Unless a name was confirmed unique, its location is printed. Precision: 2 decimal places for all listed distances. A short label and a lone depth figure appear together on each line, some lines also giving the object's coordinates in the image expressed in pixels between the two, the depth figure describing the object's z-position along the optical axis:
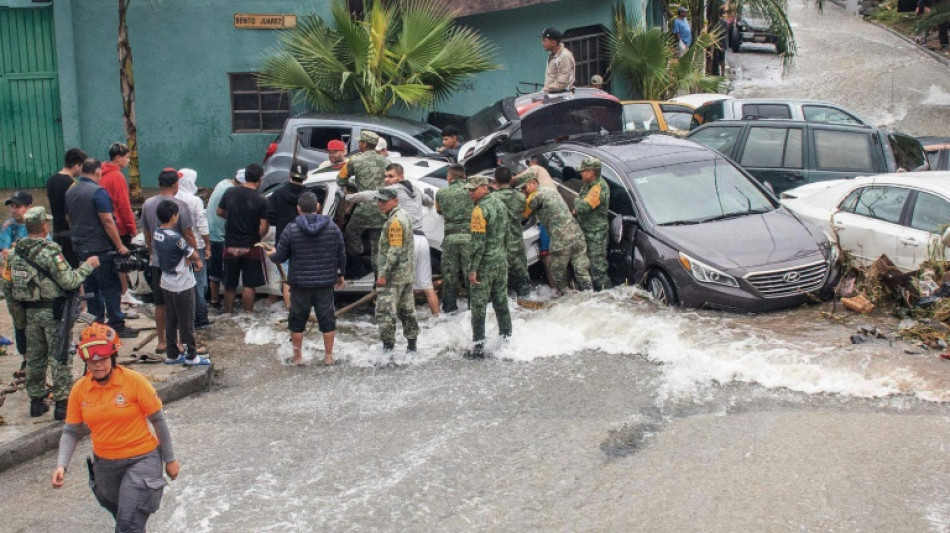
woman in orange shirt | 6.04
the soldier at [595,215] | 11.80
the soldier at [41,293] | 8.46
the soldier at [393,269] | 10.24
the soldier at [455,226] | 11.38
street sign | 18.94
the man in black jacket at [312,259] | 9.99
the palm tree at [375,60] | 17.52
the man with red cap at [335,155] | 12.88
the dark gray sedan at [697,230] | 10.74
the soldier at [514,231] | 11.41
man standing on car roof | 15.83
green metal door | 18.44
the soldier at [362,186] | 11.69
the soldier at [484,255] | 10.30
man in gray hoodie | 11.24
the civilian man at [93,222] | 10.32
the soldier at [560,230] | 11.81
